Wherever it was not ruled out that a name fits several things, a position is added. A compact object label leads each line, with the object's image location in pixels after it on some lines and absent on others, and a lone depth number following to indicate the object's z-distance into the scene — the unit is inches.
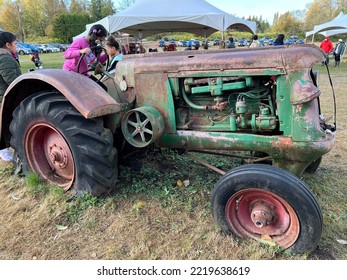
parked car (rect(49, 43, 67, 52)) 1899.7
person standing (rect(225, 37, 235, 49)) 525.3
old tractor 94.7
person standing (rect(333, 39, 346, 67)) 684.1
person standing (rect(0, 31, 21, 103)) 152.8
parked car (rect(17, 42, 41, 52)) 1542.8
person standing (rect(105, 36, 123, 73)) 189.3
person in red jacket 689.6
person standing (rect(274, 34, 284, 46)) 419.9
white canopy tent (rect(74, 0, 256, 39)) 450.0
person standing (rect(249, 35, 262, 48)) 501.2
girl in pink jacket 167.2
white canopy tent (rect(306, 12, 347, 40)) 798.9
